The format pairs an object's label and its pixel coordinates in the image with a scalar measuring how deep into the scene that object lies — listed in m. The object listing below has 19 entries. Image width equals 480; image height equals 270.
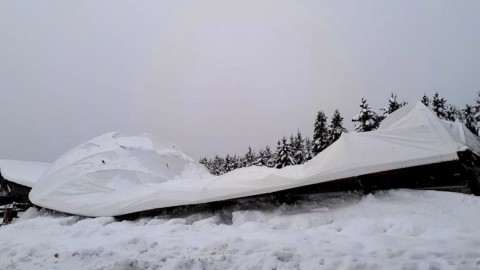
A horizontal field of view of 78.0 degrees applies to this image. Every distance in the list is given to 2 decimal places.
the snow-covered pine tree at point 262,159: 44.91
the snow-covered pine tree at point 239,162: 56.28
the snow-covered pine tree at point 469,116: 30.59
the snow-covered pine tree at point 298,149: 35.75
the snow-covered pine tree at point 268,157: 37.65
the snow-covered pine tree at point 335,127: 28.40
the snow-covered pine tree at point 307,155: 32.72
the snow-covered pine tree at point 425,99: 36.91
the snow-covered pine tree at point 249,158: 50.29
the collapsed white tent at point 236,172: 5.89
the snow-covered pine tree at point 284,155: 33.06
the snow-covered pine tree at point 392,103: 30.75
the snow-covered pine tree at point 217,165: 64.04
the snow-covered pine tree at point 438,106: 30.31
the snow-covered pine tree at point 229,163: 55.99
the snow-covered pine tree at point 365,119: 26.34
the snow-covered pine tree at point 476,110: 29.06
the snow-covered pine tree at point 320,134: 29.45
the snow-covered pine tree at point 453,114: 36.62
